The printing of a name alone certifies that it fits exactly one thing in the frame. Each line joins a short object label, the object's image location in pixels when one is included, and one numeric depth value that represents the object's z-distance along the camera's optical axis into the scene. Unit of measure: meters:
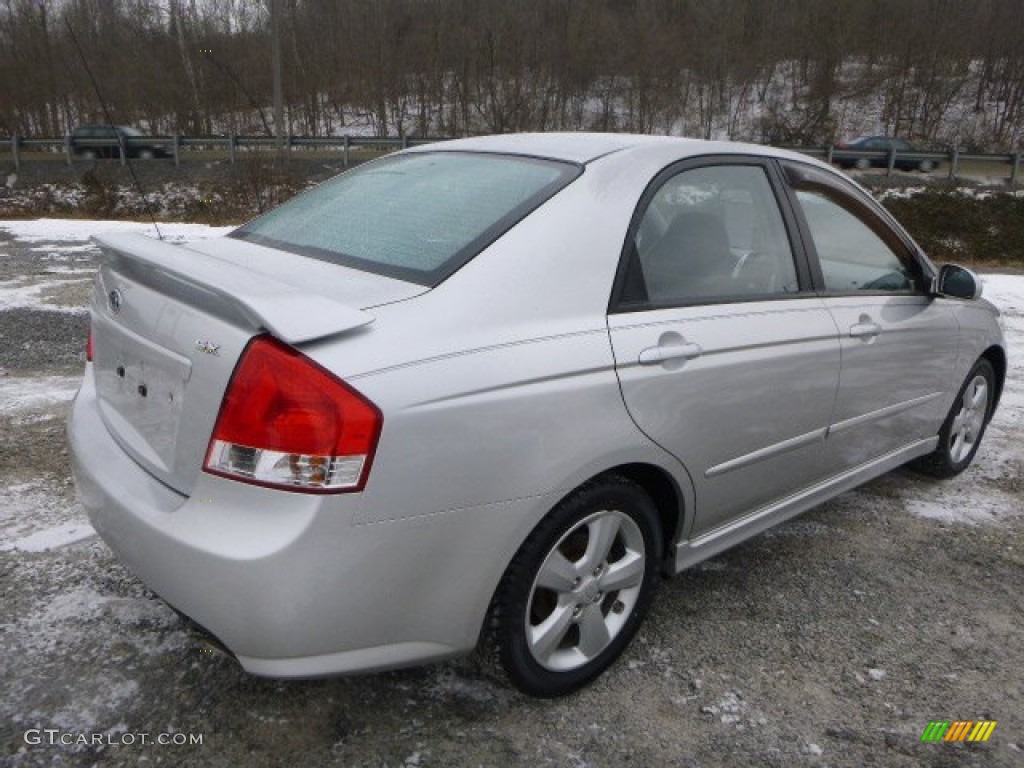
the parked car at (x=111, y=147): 27.20
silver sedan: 1.75
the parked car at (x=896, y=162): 25.73
